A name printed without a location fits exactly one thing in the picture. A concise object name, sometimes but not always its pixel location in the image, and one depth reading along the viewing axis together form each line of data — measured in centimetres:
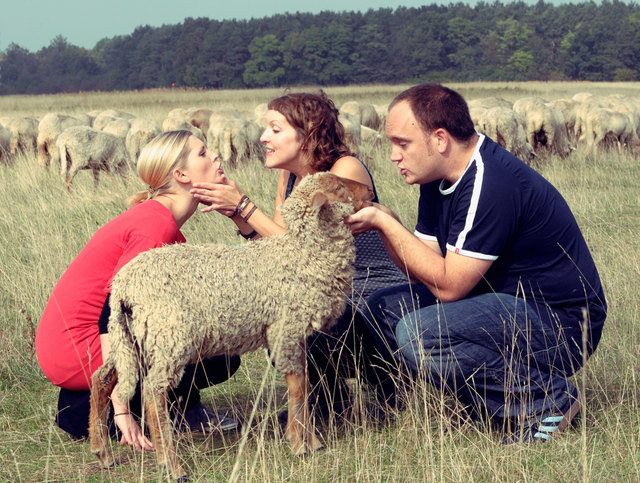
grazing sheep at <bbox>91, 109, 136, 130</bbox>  1692
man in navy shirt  335
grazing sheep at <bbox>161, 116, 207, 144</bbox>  1523
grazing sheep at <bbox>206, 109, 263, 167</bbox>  1391
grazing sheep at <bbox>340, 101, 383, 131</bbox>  2064
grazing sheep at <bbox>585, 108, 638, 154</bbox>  1659
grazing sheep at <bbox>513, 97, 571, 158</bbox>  1617
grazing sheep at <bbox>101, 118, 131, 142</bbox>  1498
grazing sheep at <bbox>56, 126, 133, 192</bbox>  1125
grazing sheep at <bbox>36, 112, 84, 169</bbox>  1347
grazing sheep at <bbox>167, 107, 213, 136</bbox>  1900
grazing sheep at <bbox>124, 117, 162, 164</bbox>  1400
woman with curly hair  384
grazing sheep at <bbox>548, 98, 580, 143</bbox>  1973
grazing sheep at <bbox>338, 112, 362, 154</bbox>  1447
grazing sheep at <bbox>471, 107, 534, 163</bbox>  1439
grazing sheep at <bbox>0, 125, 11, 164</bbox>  1480
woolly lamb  299
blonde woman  342
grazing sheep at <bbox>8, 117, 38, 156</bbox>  1557
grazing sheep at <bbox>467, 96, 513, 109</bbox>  1869
